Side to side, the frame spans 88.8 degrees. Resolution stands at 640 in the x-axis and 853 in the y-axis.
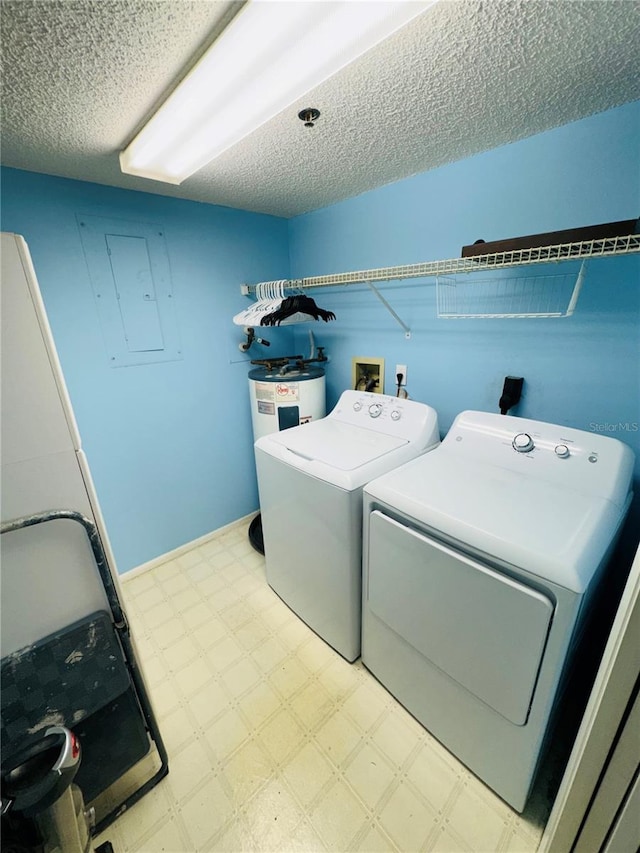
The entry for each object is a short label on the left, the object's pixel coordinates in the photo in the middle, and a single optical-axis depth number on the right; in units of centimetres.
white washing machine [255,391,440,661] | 139
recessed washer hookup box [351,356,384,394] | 212
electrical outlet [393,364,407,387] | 198
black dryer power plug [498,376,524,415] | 151
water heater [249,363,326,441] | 206
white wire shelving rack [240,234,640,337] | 103
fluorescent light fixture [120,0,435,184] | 69
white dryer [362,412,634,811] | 89
